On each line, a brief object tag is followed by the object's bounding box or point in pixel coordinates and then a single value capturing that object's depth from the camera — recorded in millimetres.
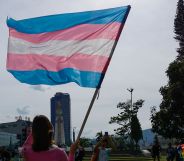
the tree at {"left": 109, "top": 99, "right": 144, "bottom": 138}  45115
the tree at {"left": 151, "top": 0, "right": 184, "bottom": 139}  33655
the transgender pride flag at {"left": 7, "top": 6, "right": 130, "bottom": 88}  4507
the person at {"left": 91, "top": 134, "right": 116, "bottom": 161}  4826
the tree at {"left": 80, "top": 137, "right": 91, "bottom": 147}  68703
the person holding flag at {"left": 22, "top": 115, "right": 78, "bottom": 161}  2946
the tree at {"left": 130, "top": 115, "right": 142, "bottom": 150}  45696
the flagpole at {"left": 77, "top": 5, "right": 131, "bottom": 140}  3675
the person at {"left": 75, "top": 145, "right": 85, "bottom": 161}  18081
